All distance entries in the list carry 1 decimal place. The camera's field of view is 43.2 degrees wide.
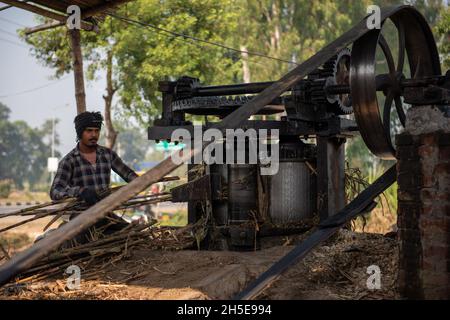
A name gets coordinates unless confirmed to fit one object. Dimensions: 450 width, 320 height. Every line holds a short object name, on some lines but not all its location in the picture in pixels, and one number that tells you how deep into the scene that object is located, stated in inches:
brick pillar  150.5
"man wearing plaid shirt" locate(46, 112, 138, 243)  235.8
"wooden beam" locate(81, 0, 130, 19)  344.5
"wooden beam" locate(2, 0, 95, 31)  334.6
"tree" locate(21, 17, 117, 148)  765.9
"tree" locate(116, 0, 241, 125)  798.5
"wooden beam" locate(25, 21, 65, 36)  494.0
